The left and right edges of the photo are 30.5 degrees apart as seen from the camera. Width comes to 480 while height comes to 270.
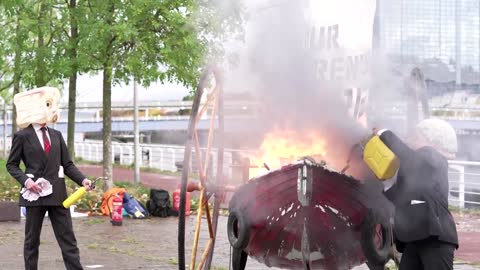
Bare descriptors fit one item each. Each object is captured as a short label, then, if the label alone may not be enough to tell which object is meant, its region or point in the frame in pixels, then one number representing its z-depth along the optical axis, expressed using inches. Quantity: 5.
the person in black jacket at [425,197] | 248.1
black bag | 647.1
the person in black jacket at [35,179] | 325.7
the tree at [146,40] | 682.8
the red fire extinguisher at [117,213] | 586.6
